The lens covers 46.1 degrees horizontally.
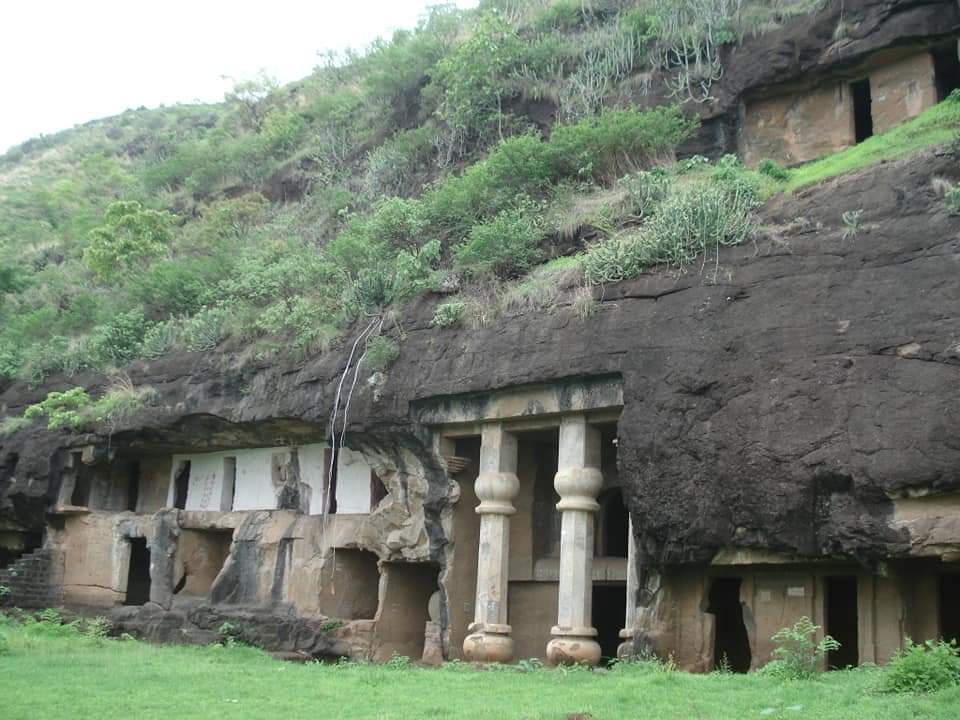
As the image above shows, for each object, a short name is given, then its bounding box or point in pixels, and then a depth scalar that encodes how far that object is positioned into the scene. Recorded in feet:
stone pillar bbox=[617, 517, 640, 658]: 43.05
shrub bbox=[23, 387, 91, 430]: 67.15
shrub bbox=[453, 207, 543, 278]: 53.88
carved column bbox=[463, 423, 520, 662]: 48.29
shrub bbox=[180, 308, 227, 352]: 66.54
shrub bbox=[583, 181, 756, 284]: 44.21
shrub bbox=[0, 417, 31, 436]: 73.51
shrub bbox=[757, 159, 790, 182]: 51.26
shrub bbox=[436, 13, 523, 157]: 74.69
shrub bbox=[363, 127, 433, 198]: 78.48
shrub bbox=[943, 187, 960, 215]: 37.81
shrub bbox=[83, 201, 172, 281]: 86.33
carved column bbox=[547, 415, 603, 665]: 45.96
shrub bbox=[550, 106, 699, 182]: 59.26
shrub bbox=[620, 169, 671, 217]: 51.62
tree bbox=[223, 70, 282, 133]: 117.80
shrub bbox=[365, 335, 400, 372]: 52.21
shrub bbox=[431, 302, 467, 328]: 51.13
